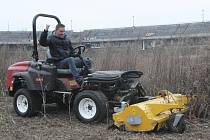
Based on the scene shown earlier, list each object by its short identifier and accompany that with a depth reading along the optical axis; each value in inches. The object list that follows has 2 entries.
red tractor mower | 325.7
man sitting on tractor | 349.7
